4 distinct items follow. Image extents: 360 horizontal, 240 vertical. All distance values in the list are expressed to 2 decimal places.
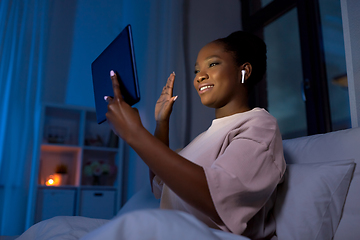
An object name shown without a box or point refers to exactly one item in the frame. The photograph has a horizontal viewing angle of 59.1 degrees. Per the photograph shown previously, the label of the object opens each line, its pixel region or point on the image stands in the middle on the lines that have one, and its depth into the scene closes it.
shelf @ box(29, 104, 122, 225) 2.85
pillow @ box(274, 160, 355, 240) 0.88
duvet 0.45
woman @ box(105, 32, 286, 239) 0.73
